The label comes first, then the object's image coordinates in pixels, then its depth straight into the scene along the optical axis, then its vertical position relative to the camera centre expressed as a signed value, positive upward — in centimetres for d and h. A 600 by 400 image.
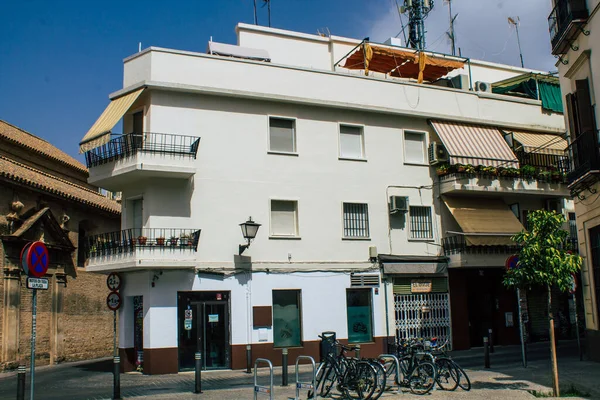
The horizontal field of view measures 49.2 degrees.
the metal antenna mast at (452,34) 3403 +1389
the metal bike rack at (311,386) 1320 -156
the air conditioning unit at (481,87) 2930 +955
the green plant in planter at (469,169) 2495 +501
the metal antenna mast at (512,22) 3438 +1447
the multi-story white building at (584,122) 1772 +498
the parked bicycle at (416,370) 1440 -145
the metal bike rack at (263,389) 1303 -158
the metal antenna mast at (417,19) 3322 +1433
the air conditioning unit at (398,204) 2427 +369
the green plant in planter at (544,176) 2614 +487
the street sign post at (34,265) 1195 +95
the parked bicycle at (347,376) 1335 -145
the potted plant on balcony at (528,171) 2587 +503
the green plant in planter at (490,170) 2523 +499
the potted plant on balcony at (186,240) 2073 +225
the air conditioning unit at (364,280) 2355 +92
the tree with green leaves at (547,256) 1459 +97
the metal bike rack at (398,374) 1446 -152
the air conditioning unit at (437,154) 2550 +578
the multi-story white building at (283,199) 2112 +382
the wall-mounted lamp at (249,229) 2120 +259
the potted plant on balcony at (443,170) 2522 +508
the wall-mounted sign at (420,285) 2445 +69
